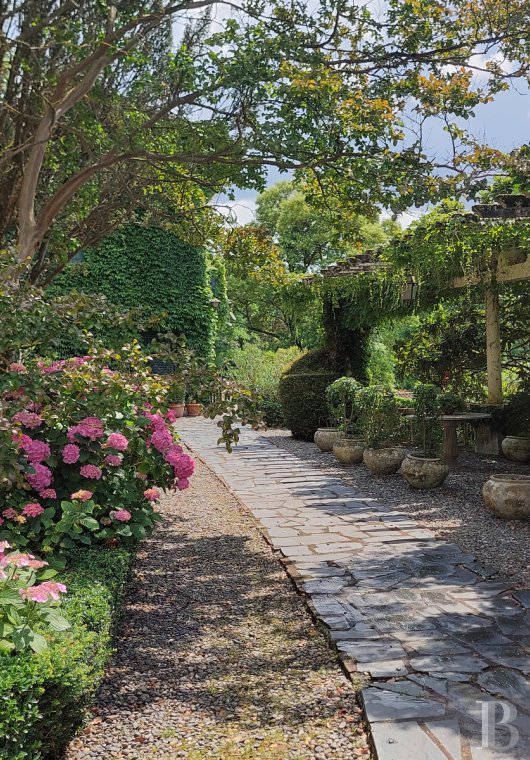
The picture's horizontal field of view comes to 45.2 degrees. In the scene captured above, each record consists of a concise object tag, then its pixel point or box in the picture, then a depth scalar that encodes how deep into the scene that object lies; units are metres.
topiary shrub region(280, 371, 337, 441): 12.00
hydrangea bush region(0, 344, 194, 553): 3.47
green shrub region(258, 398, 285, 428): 14.52
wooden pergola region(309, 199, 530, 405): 9.33
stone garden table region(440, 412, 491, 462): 9.27
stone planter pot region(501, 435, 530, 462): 9.07
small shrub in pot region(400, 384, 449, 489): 7.15
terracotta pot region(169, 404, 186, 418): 16.51
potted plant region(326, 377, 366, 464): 9.02
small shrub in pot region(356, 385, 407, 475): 8.05
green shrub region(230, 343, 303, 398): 15.90
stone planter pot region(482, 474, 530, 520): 5.66
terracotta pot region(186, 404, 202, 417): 17.48
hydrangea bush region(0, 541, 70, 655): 2.30
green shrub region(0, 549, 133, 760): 2.10
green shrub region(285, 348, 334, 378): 12.66
